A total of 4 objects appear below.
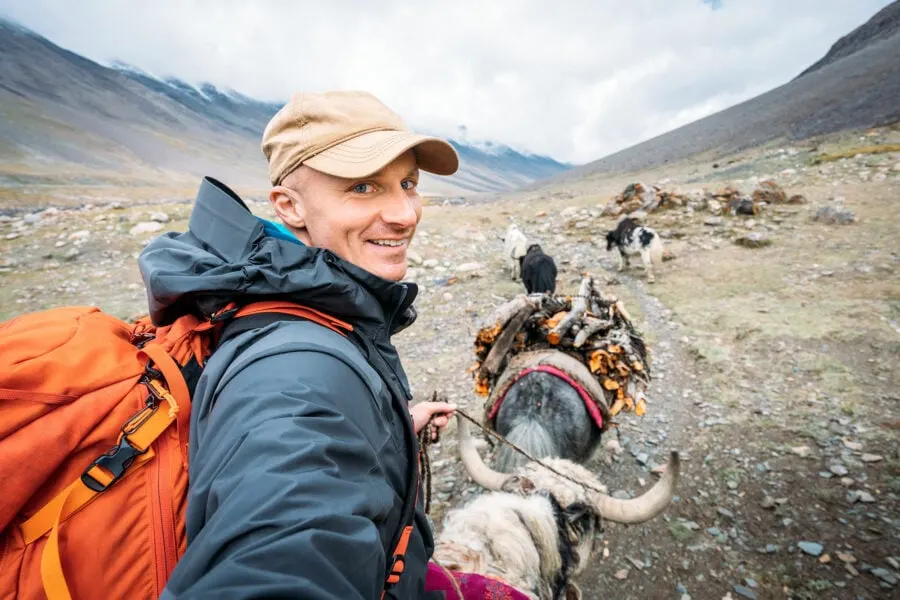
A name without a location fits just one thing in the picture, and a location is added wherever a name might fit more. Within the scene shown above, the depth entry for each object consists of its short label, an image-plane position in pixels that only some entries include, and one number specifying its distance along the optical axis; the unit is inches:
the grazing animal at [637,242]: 381.7
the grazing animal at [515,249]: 416.4
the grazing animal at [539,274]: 308.8
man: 26.1
